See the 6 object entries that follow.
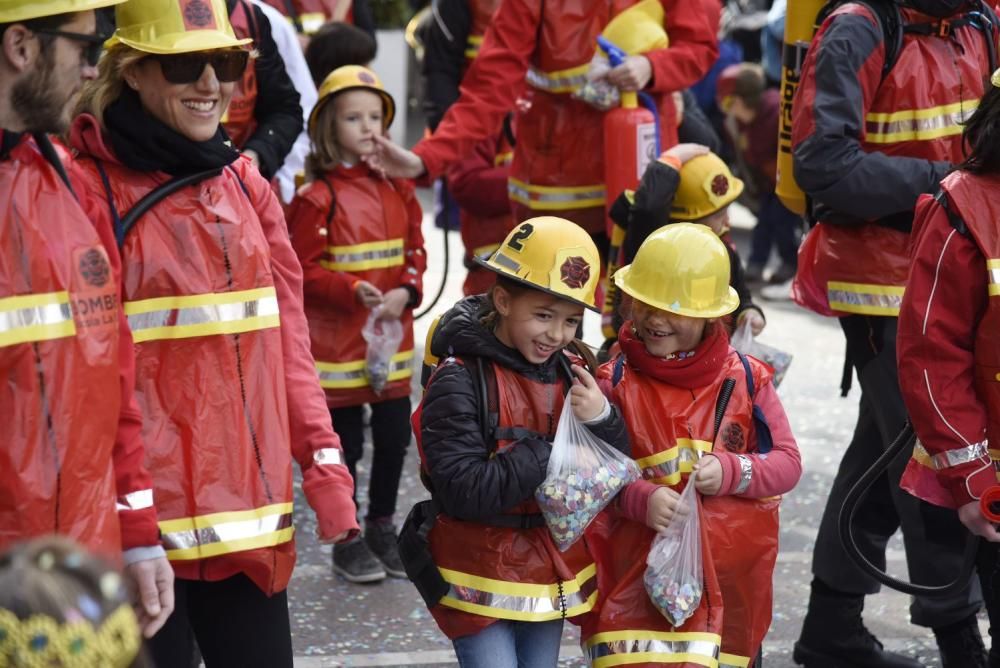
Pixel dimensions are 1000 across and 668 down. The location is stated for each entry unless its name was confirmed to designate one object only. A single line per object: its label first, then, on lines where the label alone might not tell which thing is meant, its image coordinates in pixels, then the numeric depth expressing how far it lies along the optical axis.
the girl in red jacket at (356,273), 5.71
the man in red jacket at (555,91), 5.94
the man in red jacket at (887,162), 4.64
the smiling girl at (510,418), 3.73
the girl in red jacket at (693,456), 3.94
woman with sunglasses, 3.27
